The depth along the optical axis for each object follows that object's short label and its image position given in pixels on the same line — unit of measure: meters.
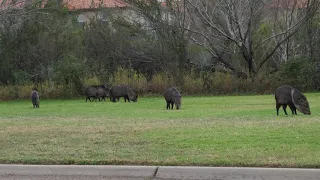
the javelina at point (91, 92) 31.36
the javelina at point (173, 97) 21.94
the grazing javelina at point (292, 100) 16.55
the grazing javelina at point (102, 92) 31.44
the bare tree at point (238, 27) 36.47
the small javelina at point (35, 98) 25.27
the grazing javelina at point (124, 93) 29.45
